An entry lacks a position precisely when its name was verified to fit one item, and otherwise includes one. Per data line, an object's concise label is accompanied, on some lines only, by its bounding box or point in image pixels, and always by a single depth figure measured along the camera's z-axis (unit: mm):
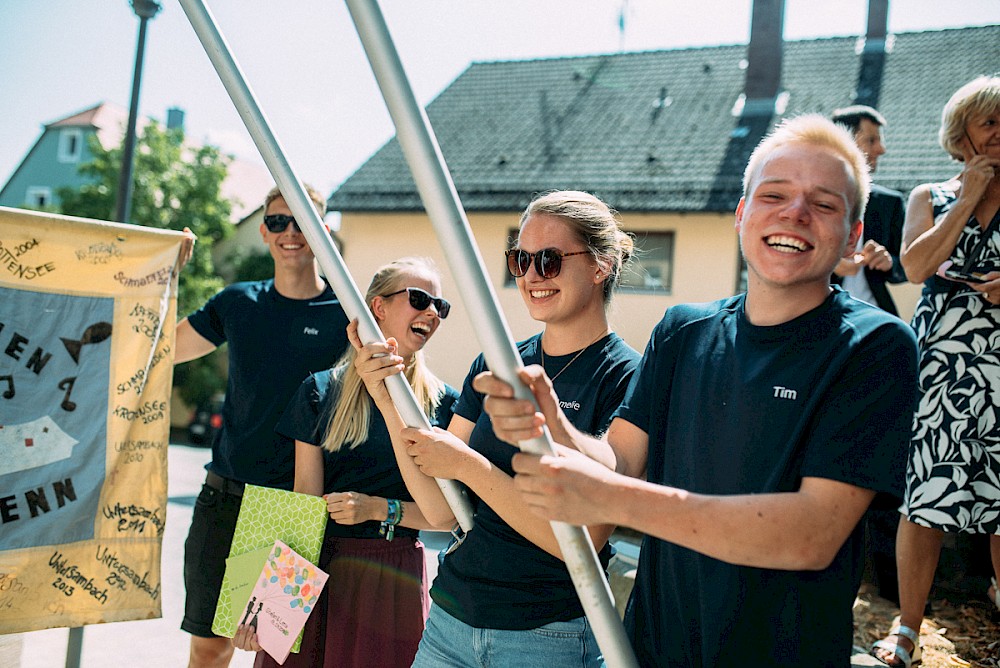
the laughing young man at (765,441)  1413
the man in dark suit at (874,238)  3975
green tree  30766
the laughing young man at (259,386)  3535
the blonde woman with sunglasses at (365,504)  2947
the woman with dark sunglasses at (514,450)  2064
